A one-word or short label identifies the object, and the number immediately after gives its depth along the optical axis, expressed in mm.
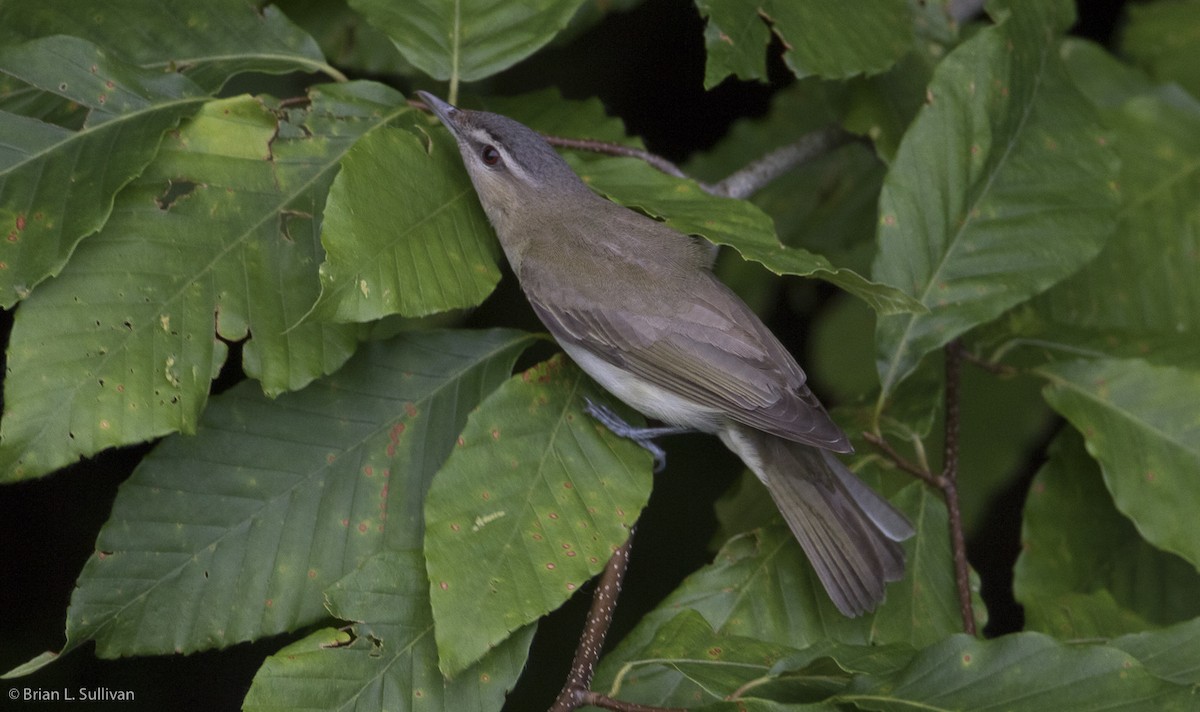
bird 5234
